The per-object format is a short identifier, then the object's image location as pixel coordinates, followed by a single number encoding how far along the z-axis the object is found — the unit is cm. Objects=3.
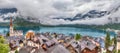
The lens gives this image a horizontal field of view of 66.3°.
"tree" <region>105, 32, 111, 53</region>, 3561
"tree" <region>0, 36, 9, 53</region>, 2094
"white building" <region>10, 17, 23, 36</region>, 5746
